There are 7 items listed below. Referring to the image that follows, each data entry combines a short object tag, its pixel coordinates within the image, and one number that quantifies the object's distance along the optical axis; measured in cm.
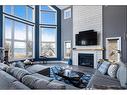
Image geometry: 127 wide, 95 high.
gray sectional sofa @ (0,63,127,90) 88
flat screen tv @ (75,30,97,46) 223
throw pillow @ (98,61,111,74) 170
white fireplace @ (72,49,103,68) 226
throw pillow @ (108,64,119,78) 151
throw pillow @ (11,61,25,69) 174
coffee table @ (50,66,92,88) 169
